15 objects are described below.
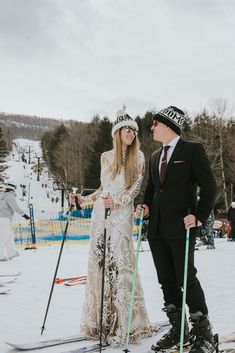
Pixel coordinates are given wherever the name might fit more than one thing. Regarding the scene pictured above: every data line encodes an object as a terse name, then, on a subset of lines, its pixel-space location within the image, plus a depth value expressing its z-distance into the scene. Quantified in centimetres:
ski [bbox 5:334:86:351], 354
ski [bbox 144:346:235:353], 334
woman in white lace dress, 375
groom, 326
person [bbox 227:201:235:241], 1759
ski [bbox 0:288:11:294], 619
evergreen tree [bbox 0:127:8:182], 5656
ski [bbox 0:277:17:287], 682
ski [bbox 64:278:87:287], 674
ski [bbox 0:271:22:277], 759
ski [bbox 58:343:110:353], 342
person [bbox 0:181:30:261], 1028
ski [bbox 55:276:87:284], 695
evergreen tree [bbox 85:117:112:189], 4550
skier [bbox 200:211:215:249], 1311
